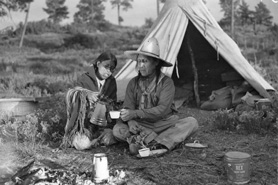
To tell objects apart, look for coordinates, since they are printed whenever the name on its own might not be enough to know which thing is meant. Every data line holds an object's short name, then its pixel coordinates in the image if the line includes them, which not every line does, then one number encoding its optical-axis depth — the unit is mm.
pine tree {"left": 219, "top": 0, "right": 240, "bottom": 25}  34094
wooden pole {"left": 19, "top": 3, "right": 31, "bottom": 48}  20547
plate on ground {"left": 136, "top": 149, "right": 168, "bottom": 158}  3185
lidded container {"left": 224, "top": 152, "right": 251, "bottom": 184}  2483
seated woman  3559
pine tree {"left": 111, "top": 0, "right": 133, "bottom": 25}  39062
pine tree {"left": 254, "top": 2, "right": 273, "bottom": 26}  31758
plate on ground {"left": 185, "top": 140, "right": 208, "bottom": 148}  3475
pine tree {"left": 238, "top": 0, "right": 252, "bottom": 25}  33841
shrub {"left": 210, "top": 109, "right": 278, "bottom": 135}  4145
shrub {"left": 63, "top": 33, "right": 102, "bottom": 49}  21880
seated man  3318
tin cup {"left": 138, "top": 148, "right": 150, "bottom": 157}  3142
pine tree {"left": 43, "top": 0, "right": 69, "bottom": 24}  34562
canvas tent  5692
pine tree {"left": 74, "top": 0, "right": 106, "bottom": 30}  36875
